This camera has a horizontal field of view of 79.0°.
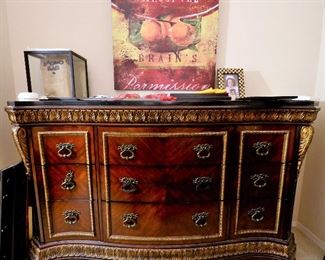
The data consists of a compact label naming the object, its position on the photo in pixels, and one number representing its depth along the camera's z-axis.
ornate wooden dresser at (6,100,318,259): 0.92
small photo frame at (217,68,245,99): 1.38
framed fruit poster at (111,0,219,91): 1.33
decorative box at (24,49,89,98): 1.14
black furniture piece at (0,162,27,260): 0.98
